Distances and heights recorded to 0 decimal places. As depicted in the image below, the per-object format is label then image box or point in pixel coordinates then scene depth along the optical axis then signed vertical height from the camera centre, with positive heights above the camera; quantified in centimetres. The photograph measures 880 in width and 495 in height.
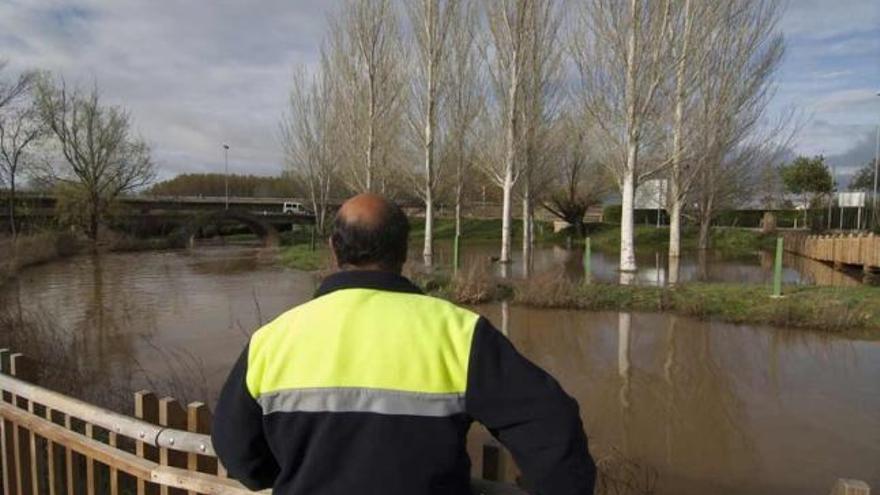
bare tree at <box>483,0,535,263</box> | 2116 +509
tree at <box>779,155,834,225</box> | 4350 +275
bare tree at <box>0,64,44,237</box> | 3438 +300
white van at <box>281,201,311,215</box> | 6445 +54
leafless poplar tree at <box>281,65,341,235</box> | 3594 +356
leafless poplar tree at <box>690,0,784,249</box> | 2225 +492
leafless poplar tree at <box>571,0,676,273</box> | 1752 +394
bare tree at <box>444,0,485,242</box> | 2322 +483
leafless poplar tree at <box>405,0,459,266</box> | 2280 +545
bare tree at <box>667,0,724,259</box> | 1828 +489
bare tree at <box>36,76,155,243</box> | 3828 +362
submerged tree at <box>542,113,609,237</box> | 3409 +183
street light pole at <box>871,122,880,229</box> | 3422 +56
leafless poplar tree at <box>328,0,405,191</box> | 2470 +522
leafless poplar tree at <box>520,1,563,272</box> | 2141 +464
